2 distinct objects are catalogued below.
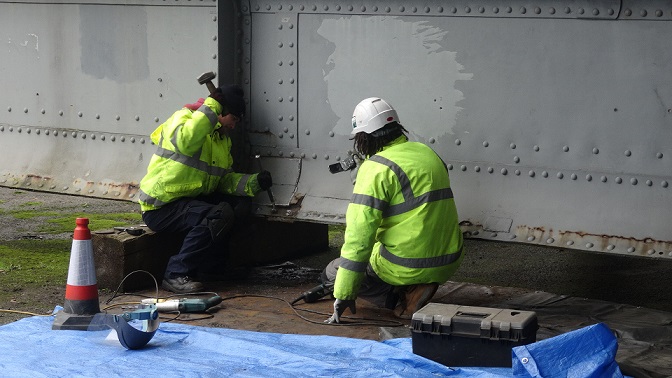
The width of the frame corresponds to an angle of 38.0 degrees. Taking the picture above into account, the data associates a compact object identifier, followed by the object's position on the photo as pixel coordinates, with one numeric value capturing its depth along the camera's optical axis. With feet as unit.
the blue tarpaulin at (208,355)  16.34
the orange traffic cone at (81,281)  19.06
